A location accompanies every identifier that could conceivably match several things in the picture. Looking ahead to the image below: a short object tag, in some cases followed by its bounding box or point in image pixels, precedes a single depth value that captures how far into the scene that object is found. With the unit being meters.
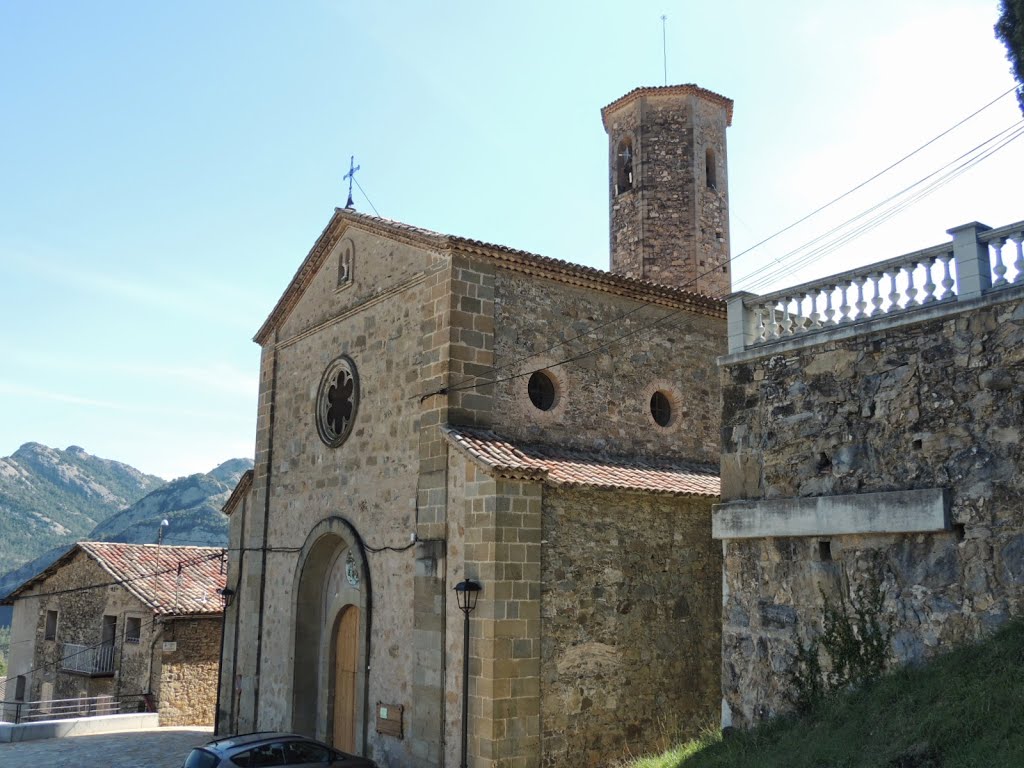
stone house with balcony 21.30
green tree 8.87
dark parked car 10.50
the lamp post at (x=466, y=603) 11.42
